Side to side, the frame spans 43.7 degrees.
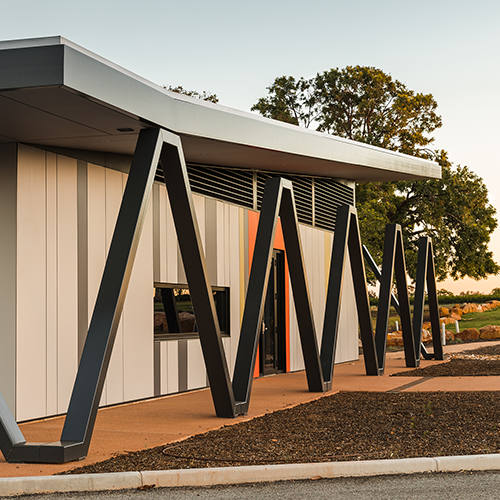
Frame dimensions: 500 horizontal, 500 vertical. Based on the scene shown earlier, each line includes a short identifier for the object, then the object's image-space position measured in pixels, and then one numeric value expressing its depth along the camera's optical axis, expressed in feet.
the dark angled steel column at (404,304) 50.42
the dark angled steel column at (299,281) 34.53
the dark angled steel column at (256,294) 28.89
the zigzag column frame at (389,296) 47.42
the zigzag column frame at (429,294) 55.36
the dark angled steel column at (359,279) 42.63
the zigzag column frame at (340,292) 38.37
